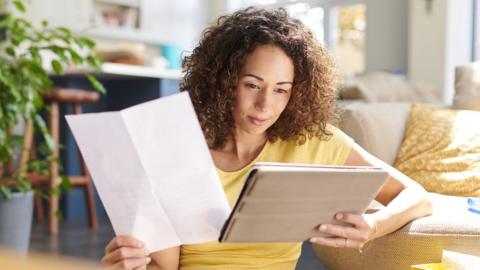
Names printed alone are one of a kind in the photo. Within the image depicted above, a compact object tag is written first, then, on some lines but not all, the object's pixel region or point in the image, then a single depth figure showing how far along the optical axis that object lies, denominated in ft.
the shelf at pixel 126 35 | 20.21
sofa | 4.53
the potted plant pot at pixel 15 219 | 9.09
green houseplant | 8.64
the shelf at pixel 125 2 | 21.07
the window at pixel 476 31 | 17.08
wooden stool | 11.94
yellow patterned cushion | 6.28
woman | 4.23
